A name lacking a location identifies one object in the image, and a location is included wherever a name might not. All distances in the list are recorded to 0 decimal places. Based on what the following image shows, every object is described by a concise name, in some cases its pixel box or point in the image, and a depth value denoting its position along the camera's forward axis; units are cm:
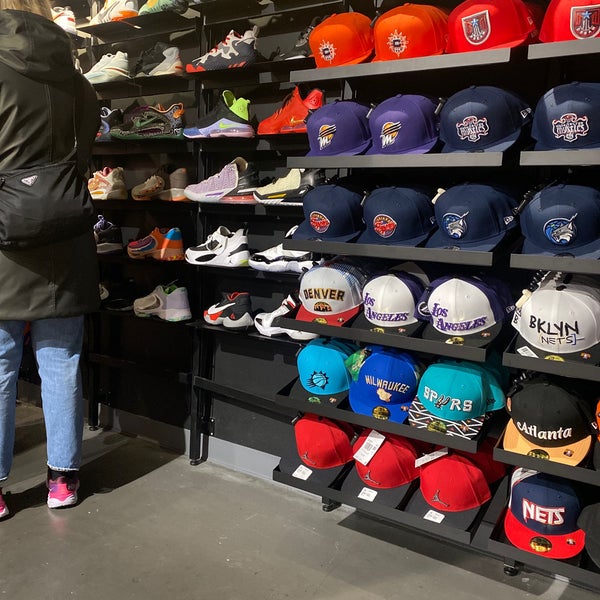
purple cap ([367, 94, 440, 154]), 197
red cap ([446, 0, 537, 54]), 178
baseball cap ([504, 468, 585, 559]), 187
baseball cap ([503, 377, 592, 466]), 180
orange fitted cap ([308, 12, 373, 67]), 207
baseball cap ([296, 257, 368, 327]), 220
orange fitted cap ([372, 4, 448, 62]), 192
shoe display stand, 186
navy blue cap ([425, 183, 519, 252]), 188
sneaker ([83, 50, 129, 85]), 298
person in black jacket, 216
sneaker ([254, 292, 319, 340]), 240
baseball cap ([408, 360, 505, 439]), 196
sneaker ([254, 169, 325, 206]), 245
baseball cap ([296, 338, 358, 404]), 226
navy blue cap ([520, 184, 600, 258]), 171
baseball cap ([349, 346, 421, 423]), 210
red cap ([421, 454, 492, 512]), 207
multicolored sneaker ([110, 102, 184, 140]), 283
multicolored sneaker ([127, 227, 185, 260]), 290
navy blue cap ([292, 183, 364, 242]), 214
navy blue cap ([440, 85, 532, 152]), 184
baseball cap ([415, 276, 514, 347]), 192
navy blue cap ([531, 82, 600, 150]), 167
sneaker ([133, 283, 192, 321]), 290
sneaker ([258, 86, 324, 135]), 246
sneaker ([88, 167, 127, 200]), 303
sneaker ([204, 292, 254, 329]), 270
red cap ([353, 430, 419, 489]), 220
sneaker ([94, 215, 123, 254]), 313
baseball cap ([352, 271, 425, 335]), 207
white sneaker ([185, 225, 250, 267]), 266
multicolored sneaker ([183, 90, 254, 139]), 259
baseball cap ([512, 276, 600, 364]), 173
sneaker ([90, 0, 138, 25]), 290
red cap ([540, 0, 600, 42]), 164
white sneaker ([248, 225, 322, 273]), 250
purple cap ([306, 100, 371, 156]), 210
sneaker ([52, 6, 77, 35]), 311
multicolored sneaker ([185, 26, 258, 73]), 253
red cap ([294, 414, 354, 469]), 230
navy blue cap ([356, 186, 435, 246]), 201
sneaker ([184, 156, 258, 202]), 264
